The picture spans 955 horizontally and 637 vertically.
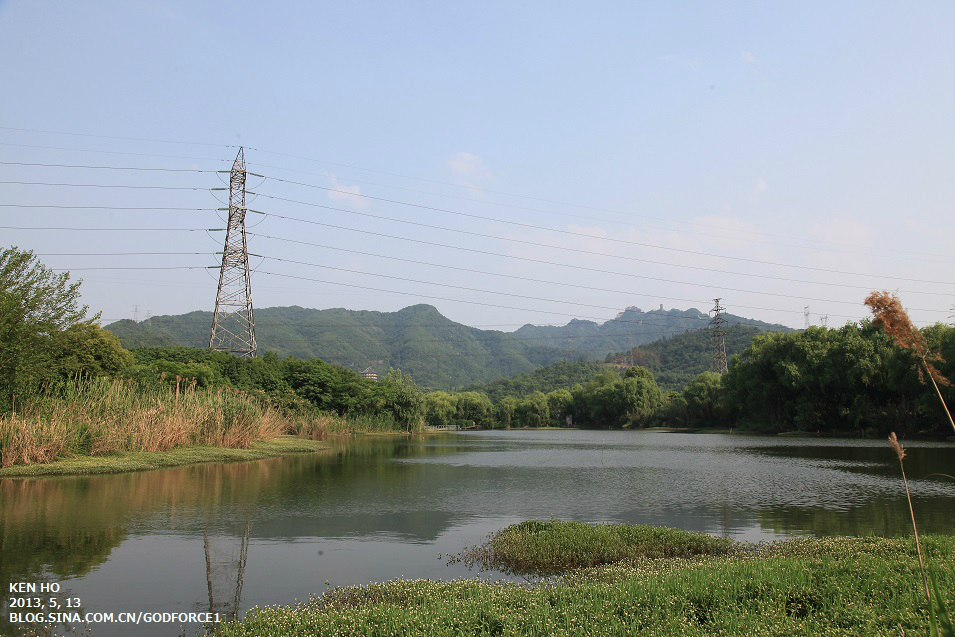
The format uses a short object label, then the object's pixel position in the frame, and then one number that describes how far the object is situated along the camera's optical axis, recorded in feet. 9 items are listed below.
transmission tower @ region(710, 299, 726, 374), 326.53
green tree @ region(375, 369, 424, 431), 219.61
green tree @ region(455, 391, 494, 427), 379.55
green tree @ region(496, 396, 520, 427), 379.55
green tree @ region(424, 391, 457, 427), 357.61
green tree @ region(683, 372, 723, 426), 279.49
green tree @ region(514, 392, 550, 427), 374.22
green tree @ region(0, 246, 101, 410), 64.08
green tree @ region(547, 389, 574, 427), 384.06
